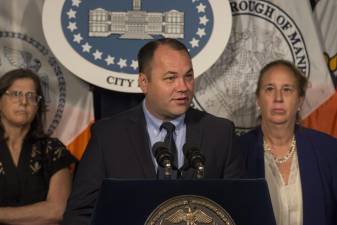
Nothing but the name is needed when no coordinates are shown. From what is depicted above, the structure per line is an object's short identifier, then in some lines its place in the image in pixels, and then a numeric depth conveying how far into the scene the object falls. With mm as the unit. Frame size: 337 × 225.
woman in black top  5304
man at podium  4687
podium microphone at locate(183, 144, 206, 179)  4421
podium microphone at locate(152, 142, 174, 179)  4401
